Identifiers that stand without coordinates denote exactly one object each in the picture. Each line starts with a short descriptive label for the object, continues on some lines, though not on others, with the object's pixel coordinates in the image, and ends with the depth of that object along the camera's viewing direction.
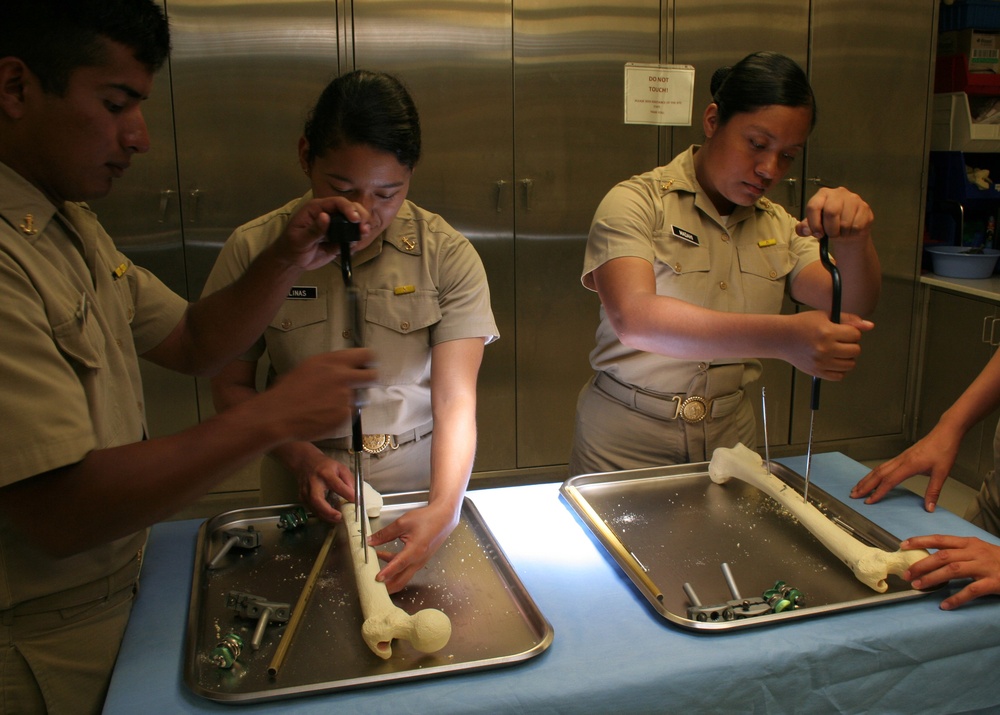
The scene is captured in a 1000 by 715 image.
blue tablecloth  1.08
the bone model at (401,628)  1.13
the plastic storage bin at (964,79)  3.96
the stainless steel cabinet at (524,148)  3.40
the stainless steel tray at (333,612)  1.10
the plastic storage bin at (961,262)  3.87
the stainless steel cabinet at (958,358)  3.70
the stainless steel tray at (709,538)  1.30
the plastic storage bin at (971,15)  3.94
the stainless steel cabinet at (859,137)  3.69
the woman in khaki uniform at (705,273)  1.71
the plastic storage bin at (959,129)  3.90
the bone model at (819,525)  1.32
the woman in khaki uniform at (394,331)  1.64
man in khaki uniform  1.02
